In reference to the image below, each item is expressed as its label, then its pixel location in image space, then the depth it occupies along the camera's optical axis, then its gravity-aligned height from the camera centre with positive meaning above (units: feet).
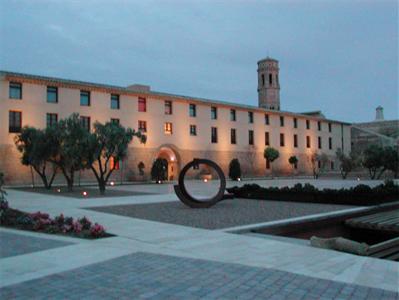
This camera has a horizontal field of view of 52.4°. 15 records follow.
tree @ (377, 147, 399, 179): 128.88 +3.45
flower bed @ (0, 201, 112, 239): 26.48 -3.63
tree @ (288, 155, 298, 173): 174.55 +4.46
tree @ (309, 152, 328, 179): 184.34 +4.23
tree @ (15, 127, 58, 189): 80.94 +5.78
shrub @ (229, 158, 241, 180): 144.25 +0.44
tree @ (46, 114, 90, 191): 72.13 +5.52
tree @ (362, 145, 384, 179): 129.59 +4.04
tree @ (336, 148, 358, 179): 139.64 +2.23
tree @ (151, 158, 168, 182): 123.24 +0.42
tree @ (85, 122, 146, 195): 71.72 +5.51
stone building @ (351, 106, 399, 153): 203.68 +19.30
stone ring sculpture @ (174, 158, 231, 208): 45.27 -2.50
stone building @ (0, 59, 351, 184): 106.83 +16.99
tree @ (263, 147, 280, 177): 163.32 +6.78
